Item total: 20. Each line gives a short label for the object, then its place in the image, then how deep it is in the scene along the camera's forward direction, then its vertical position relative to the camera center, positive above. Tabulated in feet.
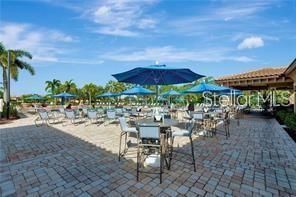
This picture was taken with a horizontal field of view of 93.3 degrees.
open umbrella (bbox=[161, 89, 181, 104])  43.96 +1.25
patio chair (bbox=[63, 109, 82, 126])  22.72 -2.63
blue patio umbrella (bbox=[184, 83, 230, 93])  21.65 +1.34
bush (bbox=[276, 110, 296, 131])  18.41 -3.59
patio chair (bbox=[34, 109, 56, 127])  22.53 -4.21
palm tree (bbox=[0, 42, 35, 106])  36.18 +9.96
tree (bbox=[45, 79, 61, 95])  88.91 +8.34
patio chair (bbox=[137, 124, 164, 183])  8.43 -3.91
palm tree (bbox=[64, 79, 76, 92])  87.06 +7.53
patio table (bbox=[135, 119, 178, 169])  9.78 -2.66
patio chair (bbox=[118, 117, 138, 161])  10.76 -2.38
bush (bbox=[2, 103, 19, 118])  31.09 -3.07
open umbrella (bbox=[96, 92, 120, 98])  44.69 +0.84
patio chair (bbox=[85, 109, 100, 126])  22.40 -2.62
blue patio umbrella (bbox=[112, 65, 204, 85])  9.96 +1.69
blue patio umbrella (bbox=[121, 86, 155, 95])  29.66 +1.18
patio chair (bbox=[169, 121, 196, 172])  9.63 -2.56
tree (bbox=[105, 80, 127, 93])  93.22 +7.16
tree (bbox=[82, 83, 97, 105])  86.31 +5.40
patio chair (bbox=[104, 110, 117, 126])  22.13 -2.62
